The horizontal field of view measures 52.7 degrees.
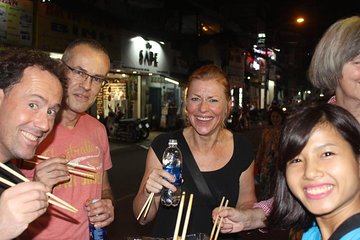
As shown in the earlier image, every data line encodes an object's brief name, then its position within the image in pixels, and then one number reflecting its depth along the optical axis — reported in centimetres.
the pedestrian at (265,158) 667
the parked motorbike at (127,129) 1650
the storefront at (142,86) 1820
